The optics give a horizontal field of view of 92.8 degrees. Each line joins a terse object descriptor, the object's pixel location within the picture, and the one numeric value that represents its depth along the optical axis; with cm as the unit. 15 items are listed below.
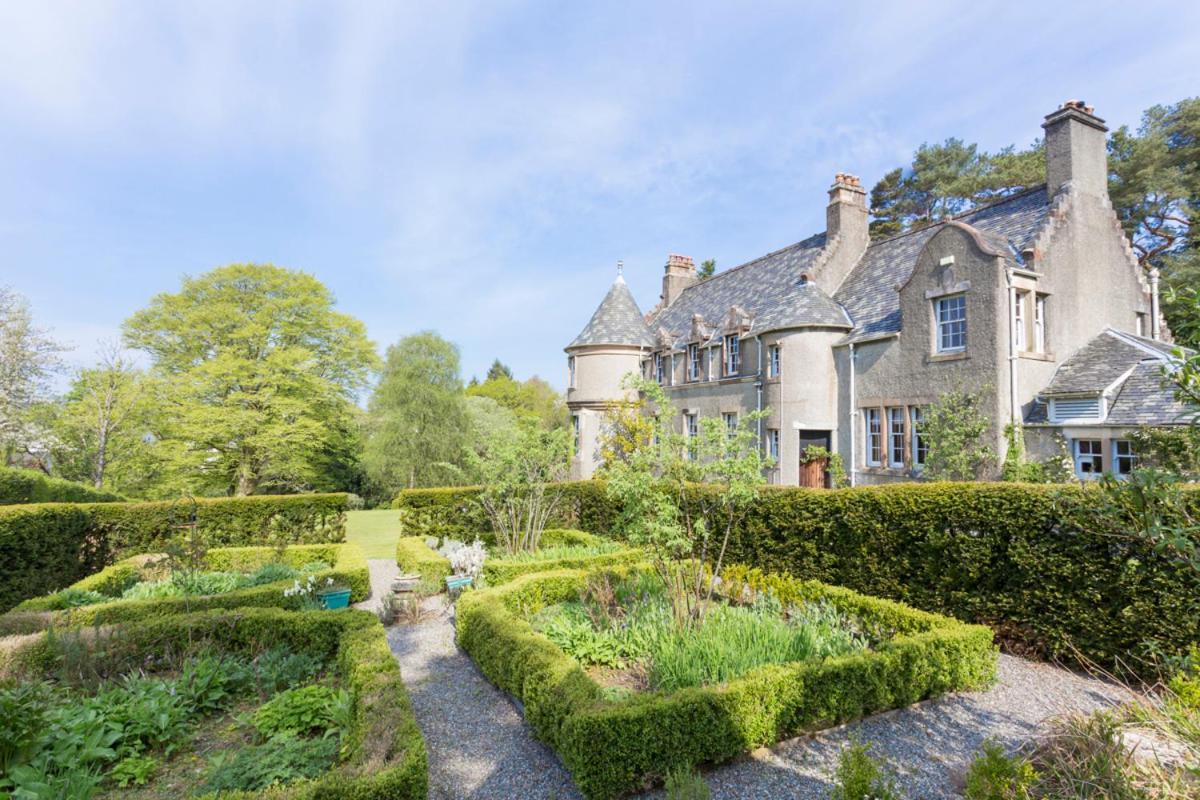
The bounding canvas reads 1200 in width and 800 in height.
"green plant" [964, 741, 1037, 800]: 348
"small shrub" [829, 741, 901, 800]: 367
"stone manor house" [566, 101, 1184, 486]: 1502
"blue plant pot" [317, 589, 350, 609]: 1019
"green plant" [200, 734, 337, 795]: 446
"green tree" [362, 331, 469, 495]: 3356
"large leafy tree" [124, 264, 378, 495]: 2648
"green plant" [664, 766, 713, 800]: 382
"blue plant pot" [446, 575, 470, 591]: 1113
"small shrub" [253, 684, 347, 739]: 547
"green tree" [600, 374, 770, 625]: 775
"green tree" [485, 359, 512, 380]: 7595
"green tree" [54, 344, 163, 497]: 2556
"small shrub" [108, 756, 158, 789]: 469
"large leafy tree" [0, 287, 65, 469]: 2297
